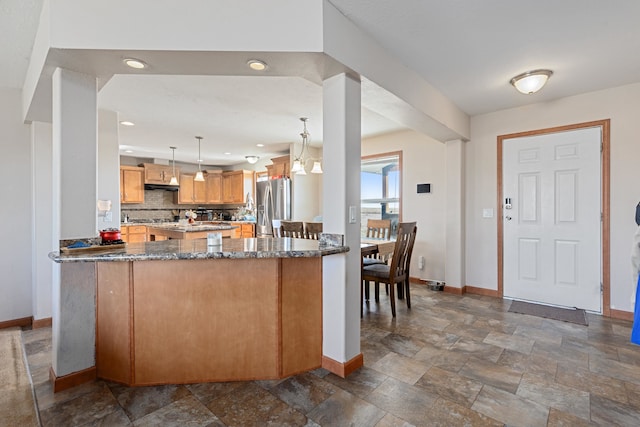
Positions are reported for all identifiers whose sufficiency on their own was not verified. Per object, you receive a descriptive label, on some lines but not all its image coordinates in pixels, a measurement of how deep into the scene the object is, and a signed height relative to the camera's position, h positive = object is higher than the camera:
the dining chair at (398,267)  3.18 -0.63
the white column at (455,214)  4.07 -0.05
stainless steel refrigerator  5.74 +0.17
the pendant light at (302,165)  4.49 +0.67
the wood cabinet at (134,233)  5.98 -0.41
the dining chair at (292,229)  3.78 -0.23
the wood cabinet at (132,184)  6.49 +0.59
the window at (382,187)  4.98 +0.39
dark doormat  3.13 -1.09
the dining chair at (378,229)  4.36 -0.26
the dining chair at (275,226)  5.57 -0.27
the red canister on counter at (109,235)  2.14 -0.16
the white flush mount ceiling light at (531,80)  2.79 +1.17
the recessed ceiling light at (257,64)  1.91 +0.92
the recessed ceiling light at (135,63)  1.86 +0.90
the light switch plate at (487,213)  3.97 -0.04
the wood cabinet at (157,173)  6.72 +0.84
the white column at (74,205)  1.93 +0.04
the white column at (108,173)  3.36 +0.42
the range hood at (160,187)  6.83 +0.56
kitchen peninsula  1.99 -0.69
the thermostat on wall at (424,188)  4.51 +0.32
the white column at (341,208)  2.09 +0.02
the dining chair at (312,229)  3.42 -0.20
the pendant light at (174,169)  6.14 +0.96
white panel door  3.31 -0.10
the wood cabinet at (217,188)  7.34 +0.57
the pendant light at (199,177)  5.91 +0.65
